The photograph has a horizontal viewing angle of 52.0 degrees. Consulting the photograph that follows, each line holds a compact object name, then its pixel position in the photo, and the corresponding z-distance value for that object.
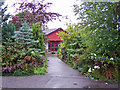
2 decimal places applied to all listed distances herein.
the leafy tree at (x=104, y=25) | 5.42
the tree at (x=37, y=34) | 8.77
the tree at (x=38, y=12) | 10.49
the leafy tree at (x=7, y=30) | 8.82
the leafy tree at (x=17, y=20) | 10.23
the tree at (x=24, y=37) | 7.57
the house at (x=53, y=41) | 25.48
